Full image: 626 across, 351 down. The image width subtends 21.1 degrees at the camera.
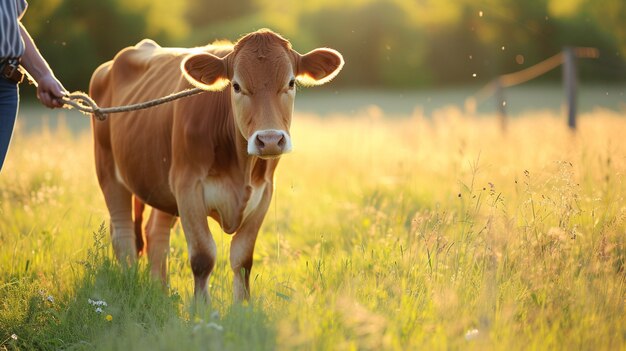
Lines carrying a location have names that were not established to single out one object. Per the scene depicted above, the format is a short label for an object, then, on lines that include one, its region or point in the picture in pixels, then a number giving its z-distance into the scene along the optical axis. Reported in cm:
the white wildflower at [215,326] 688
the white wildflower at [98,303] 856
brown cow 895
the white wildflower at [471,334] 679
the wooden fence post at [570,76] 2372
